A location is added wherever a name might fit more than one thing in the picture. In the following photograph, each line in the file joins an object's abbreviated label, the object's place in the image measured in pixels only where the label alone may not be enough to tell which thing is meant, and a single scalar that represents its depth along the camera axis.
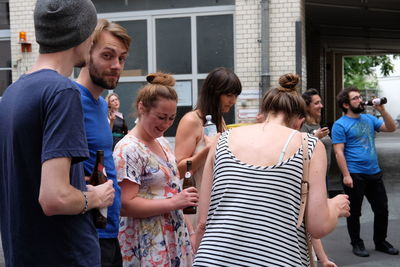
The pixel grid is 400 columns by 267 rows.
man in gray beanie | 1.90
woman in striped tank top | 2.38
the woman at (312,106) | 6.37
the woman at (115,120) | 8.76
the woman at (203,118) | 3.89
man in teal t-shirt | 6.51
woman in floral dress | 2.94
